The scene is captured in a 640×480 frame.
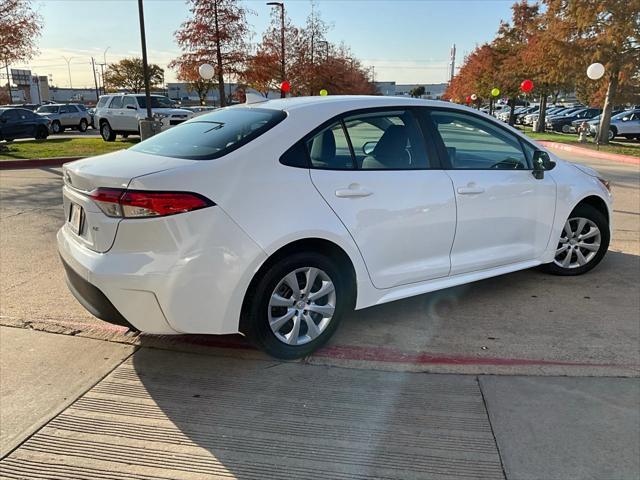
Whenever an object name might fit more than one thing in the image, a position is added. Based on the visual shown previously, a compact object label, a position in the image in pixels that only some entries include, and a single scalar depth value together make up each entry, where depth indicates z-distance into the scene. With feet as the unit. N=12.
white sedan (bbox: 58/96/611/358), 9.70
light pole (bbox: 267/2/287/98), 98.22
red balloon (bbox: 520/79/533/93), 81.03
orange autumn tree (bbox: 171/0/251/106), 75.36
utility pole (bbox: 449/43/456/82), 294.56
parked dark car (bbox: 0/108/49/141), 73.82
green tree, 260.83
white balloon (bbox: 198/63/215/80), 60.64
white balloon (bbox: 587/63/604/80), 59.47
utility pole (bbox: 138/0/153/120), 46.41
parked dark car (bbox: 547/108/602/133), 106.93
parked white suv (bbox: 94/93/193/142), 66.18
